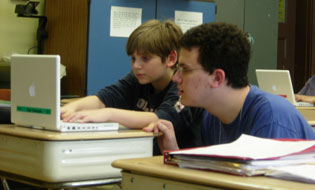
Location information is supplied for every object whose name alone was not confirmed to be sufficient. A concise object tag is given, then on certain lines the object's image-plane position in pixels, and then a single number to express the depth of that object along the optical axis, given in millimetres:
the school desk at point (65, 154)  3139
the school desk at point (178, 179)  1976
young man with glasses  3167
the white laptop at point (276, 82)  5089
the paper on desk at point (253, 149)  2232
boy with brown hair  3595
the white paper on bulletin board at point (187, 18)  5391
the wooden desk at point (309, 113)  3913
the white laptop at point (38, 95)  3224
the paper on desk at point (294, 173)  2050
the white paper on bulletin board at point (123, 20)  5183
